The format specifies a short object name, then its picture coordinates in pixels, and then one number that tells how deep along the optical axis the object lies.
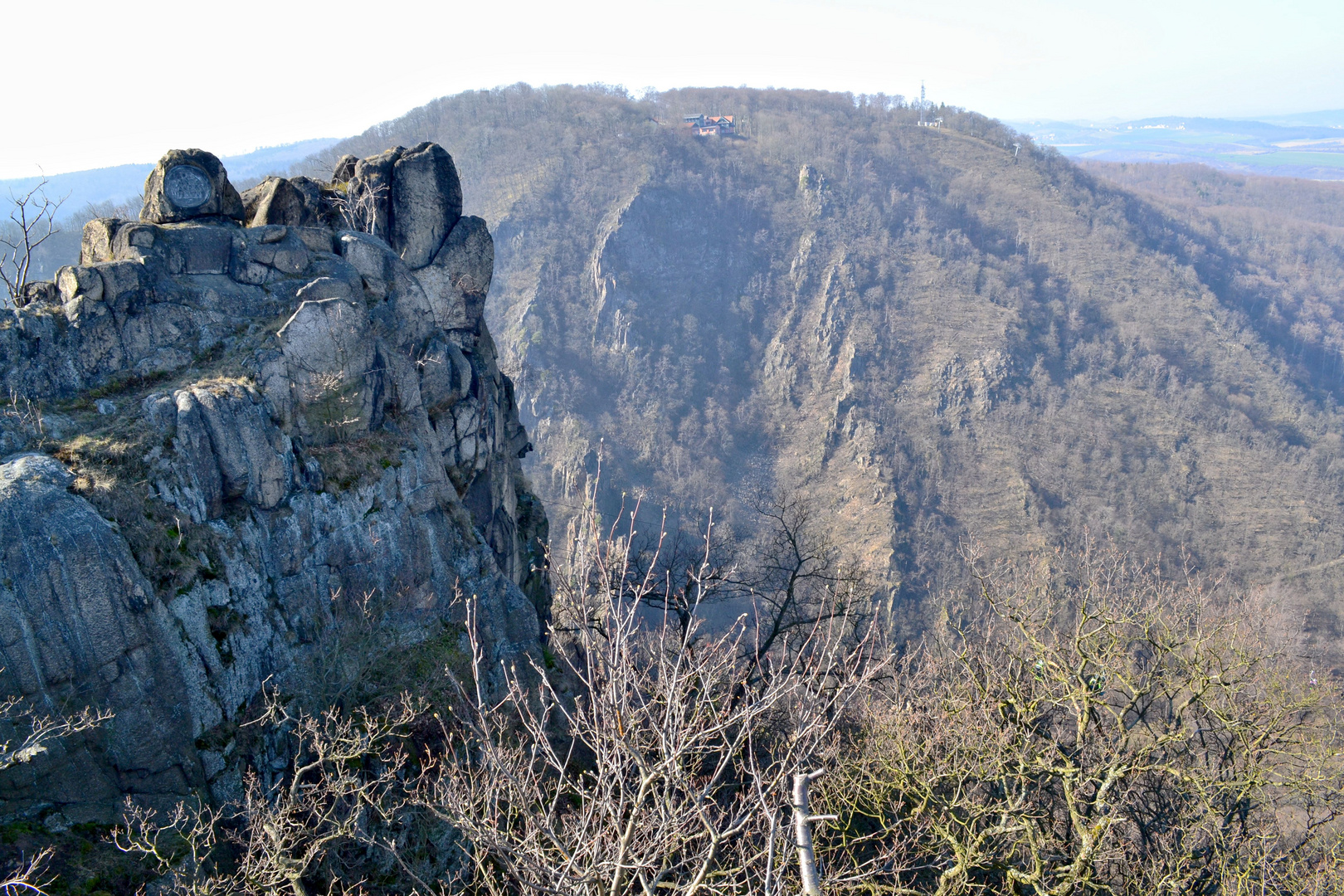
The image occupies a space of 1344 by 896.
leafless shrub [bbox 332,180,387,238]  19.62
